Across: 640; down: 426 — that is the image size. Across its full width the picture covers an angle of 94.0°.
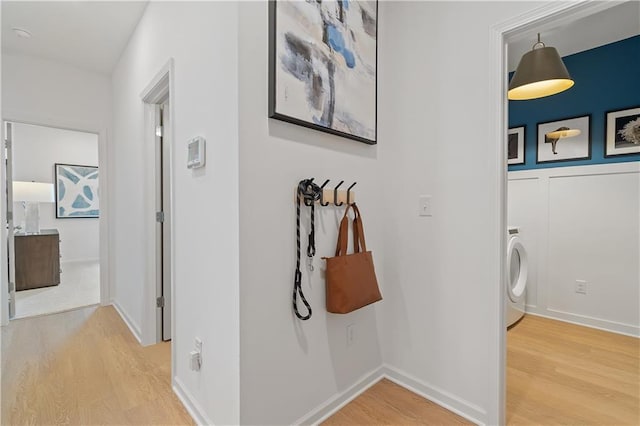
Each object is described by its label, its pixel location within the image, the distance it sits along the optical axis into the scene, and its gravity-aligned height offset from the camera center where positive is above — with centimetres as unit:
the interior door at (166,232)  254 -19
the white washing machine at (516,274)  289 -67
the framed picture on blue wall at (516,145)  330 +72
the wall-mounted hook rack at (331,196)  151 +8
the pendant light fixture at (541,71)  199 +94
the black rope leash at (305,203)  147 +3
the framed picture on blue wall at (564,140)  291 +71
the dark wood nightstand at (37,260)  413 -72
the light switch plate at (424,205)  182 +3
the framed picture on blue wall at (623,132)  265 +70
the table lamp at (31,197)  435 +18
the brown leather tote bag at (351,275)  155 -36
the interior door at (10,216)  303 -7
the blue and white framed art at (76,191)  576 +37
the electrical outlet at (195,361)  160 -81
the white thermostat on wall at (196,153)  151 +30
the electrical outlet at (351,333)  178 -75
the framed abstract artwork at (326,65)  138 +76
